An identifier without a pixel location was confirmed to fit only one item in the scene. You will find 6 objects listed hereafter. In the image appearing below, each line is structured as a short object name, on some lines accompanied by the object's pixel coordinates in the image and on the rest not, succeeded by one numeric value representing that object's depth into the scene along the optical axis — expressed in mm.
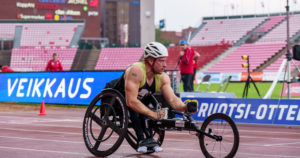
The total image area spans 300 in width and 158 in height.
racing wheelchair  6359
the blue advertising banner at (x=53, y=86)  18219
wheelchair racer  6637
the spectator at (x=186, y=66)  18125
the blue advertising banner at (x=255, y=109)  12133
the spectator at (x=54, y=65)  22017
